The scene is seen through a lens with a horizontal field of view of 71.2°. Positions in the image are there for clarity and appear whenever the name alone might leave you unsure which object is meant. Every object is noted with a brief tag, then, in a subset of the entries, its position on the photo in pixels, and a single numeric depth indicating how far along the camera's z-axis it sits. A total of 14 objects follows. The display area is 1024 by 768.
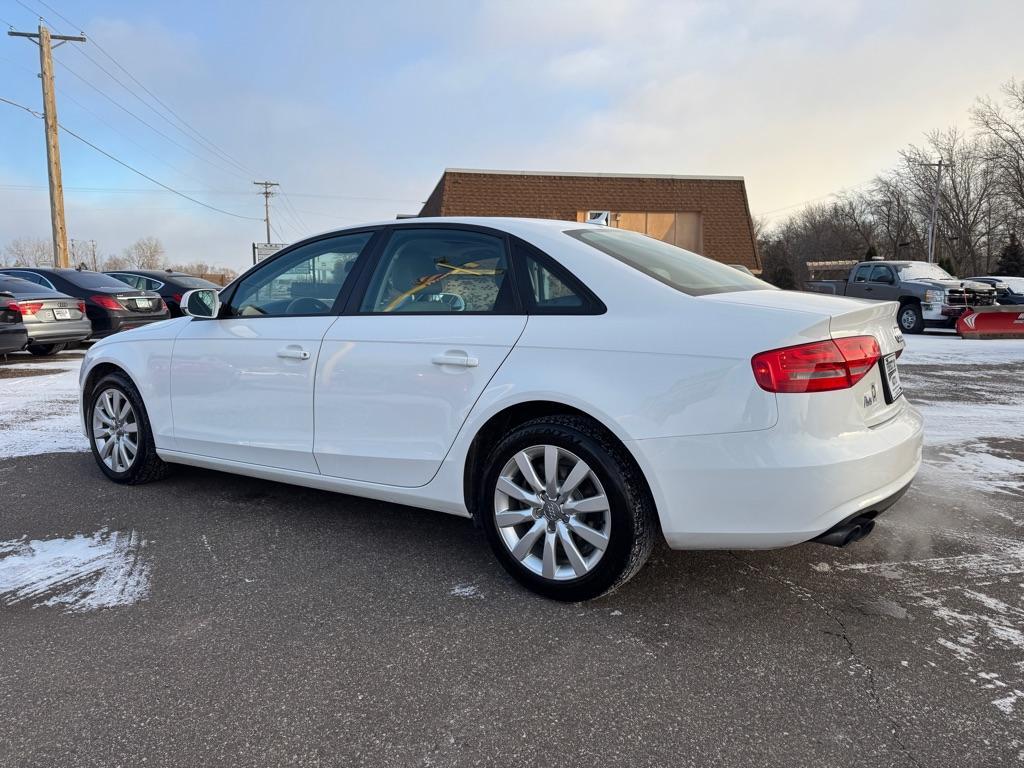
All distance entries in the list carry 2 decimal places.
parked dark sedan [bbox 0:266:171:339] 12.33
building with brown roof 24.86
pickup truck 16.50
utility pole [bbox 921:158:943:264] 47.78
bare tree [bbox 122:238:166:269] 67.22
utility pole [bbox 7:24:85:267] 20.97
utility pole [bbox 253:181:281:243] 65.36
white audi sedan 2.49
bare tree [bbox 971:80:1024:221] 44.47
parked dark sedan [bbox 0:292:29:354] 10.10
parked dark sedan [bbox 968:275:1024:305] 18.75
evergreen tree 42.47
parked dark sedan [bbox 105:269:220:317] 15.49
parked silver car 11.00
